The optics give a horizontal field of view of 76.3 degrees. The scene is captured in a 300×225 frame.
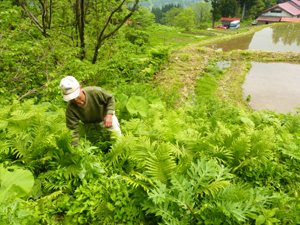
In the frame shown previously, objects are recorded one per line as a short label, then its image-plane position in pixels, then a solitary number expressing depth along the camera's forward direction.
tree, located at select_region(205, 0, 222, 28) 40.16
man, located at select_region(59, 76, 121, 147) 2.47
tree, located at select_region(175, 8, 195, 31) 45.24
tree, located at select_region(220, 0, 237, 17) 40.72
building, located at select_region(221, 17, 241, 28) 43.55
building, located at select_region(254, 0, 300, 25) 40.44
